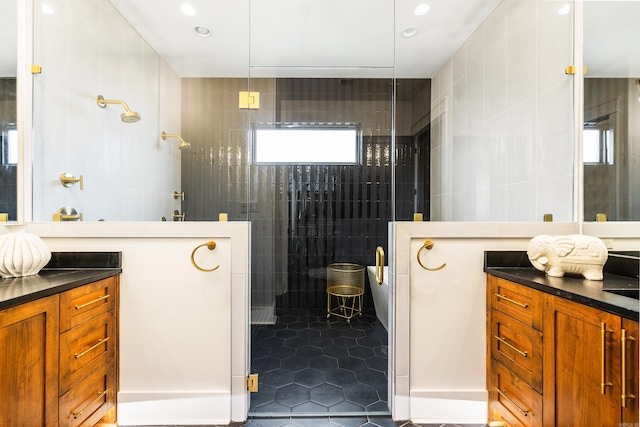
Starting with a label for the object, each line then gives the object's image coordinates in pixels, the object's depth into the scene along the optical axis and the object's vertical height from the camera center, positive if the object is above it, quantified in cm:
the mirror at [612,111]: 137 +51
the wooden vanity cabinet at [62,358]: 103 -59
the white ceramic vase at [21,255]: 132 -19
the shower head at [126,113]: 176 +59
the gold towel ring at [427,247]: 164 -18
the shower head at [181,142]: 173 +41
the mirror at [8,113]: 149 +49
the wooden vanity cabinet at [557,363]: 93 -56
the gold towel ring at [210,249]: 156 -21
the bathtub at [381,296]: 179 -51
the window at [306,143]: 184 +45
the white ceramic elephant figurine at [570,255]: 133 -19
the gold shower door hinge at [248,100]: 175 +66
